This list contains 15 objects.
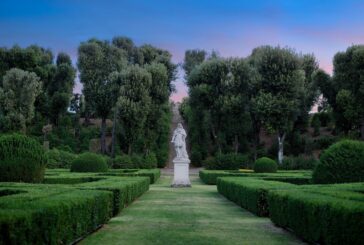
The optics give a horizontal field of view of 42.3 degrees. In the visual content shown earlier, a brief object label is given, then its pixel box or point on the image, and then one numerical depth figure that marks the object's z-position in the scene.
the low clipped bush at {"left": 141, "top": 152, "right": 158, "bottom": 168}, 43.64
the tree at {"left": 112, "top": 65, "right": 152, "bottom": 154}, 44.22
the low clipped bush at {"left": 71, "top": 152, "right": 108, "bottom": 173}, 27.92
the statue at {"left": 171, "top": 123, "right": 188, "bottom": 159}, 26.67
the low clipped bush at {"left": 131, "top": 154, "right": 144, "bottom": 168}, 42.21
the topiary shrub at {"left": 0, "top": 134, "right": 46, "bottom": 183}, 16.92
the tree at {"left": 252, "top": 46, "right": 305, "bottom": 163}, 41.03
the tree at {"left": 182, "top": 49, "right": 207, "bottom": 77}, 72.87
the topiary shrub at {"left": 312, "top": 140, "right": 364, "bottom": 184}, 17.08
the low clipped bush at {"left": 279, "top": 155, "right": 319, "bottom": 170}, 38.44
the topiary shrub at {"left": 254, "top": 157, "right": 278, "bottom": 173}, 31.64
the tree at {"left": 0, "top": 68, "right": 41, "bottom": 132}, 46.50
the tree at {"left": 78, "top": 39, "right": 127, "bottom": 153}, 51.12
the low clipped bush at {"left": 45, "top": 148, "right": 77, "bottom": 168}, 37.41
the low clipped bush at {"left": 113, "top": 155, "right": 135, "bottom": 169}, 40.41
